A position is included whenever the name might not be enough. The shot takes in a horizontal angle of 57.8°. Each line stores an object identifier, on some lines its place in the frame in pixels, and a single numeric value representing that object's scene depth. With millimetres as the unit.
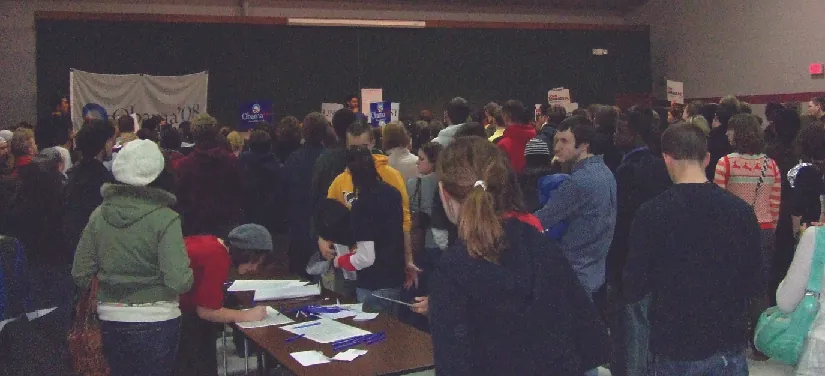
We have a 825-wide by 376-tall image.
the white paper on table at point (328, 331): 2912
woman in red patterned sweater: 4152
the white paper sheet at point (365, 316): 3191
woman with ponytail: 1677
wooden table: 2522
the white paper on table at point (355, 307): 3351
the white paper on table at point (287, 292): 3643
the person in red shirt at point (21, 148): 4844
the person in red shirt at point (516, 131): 5074
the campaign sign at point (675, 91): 9062
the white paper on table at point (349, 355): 2643
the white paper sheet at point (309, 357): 2619
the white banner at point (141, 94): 10789
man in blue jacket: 3346
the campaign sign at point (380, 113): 8984
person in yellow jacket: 3826
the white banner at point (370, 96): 10012
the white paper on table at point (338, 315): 3234
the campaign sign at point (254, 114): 9312
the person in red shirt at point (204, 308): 2959
